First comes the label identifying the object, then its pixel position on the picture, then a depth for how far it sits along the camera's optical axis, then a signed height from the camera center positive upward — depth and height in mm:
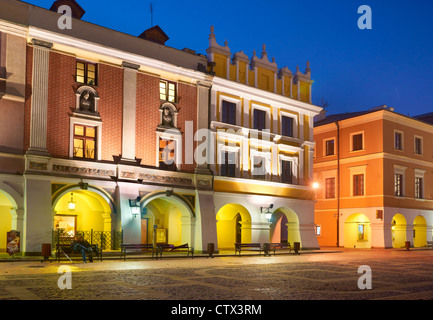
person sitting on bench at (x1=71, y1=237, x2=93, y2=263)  21500 -1895
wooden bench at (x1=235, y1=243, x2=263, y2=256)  28669 -2405
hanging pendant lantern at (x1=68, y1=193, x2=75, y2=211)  26828 -80
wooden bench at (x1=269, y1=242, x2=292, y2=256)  30712 -2517
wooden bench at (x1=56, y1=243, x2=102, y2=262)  21797 -2156
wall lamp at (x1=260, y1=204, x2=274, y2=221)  33094 -475
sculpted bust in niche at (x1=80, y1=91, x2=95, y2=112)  26172 +5410
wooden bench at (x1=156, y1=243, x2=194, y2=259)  26047 -2390
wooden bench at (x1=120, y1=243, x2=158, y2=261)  24516 -2217
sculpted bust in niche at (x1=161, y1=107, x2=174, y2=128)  29297 +5129
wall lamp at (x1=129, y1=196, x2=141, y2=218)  26625 -109
